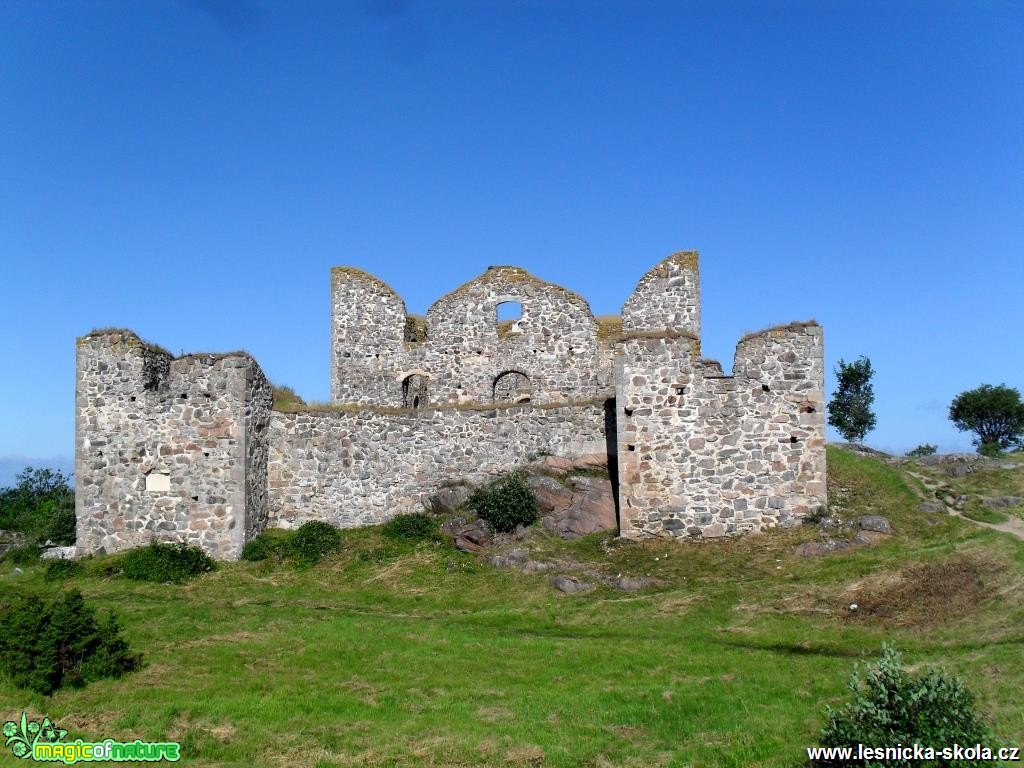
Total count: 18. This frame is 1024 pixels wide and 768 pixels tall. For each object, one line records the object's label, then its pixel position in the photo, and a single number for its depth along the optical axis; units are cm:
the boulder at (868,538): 1856
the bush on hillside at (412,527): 2170
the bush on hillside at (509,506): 2081
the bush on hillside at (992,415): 4372
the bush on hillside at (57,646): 1197
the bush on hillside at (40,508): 2383
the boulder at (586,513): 2084
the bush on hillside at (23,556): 2198
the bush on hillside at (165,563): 1981
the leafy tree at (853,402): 4325
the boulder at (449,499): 2281
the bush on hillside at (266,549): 2125
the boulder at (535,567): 1870
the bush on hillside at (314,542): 2114
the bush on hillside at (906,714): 777
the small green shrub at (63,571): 2012
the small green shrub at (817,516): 1983
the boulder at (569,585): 1742
